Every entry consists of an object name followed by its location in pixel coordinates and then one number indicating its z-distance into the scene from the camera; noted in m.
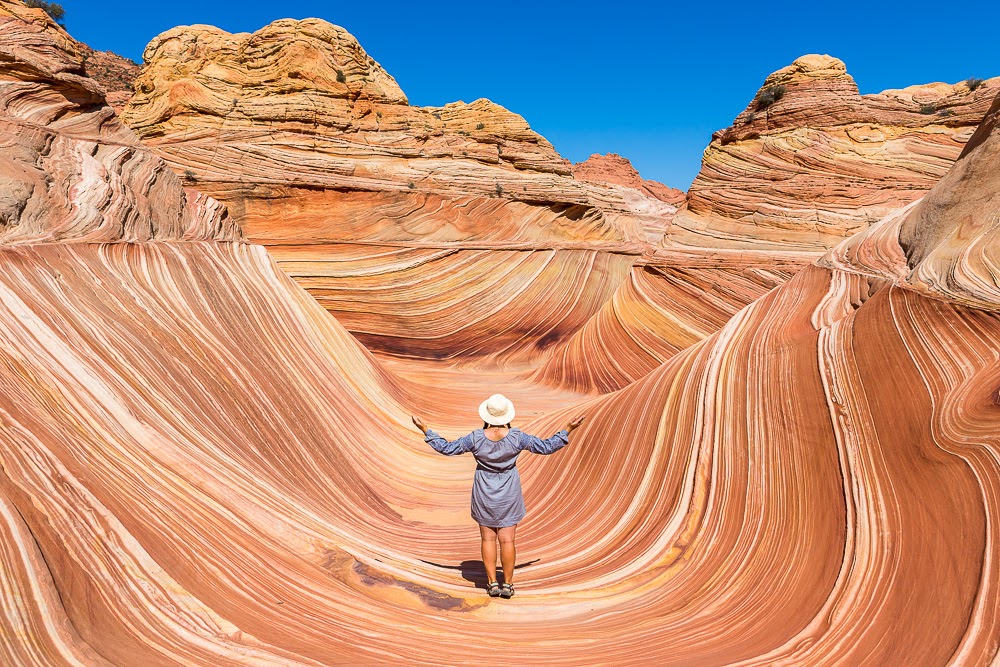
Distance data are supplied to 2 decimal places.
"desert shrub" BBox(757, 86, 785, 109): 16.66
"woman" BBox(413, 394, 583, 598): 3.77
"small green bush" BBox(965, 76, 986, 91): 15.21
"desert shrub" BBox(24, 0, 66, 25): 23.80
